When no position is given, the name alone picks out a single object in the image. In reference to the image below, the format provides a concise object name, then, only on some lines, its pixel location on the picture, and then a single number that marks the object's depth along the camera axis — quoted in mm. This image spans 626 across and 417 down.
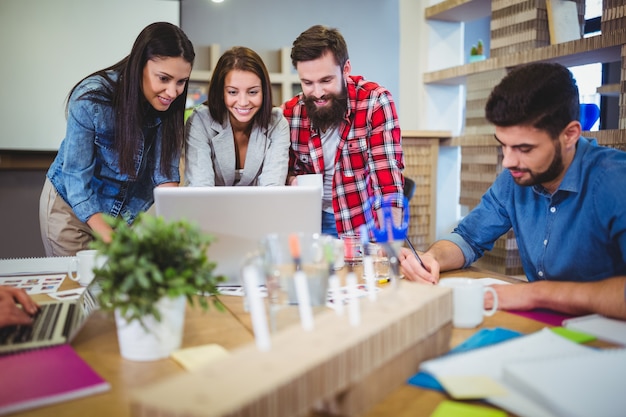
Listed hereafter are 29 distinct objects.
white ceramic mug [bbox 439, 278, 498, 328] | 1084
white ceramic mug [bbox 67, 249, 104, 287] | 1423
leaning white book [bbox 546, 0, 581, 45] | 3053
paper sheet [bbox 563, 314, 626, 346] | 1021
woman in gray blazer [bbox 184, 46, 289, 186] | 2045
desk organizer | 589
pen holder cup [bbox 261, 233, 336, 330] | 1034
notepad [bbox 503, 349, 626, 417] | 724
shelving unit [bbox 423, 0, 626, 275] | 2637
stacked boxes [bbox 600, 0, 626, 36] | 2576
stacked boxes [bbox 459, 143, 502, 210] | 3475
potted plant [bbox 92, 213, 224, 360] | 878
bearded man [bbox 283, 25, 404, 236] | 2357
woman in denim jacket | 1895
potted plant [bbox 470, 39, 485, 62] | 3846
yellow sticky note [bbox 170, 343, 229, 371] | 917
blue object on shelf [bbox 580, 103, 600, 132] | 2768
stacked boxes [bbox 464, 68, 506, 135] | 3506
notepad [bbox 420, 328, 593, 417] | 761
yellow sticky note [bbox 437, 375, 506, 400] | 783
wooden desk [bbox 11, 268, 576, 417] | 766
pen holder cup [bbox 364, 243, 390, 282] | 1484
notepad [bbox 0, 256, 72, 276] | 1592
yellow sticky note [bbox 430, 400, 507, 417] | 744
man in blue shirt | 1386
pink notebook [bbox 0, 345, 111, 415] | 775
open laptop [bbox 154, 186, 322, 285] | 1280
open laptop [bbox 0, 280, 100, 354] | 976
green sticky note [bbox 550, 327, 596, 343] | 1014
